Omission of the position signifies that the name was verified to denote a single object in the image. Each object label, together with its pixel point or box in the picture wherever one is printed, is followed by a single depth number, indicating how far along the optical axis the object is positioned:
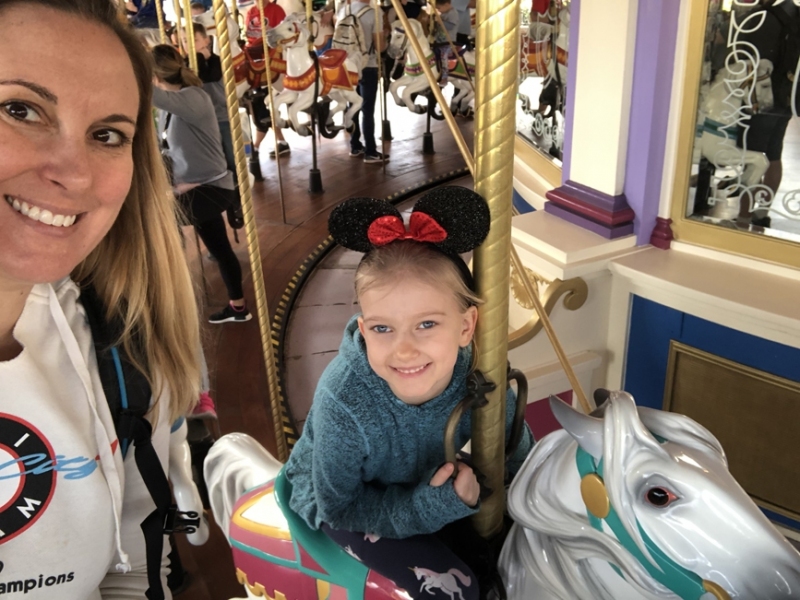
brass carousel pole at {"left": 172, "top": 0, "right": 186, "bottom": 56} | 3.53
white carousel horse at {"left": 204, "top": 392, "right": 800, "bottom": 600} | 0.72
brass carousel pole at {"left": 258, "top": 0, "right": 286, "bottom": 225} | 4.54
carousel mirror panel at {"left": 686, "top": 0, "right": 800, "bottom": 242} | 1.84
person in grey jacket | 3.16
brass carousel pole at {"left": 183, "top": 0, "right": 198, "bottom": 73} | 2.00
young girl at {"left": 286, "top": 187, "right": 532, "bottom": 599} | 0.88
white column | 2.02
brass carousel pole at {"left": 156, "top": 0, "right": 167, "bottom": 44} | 3.28
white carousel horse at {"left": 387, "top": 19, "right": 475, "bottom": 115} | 6.48
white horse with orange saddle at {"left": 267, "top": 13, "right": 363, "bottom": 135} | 5.54
